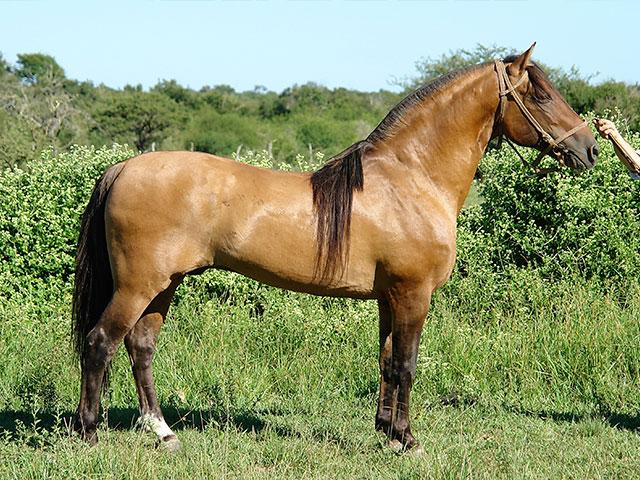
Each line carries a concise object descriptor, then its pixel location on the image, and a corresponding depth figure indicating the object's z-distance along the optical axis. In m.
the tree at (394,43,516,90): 39.78
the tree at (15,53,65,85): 59.56
